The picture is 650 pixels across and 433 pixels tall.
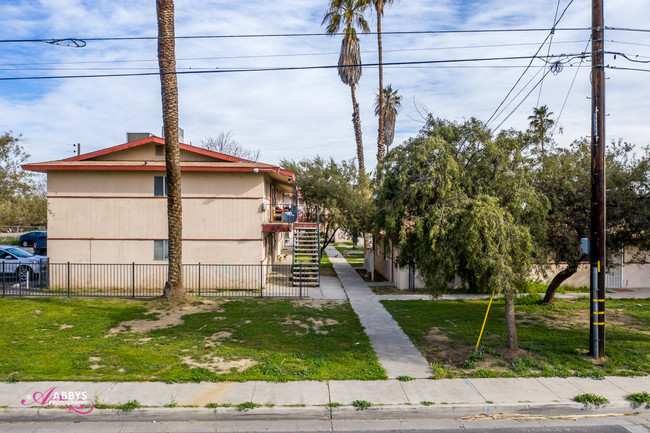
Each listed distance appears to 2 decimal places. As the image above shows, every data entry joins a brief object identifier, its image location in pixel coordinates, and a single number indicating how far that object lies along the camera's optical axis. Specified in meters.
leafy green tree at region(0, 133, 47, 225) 20.17
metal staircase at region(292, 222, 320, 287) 19.28
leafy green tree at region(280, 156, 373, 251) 24.39
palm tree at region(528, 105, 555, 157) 35.67
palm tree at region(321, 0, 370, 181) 25.48
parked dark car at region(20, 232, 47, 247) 36.59
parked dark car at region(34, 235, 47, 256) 30.72
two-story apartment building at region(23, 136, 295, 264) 18.02
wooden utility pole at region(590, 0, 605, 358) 9.34
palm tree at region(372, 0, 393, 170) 23.61
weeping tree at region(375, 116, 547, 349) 8.73
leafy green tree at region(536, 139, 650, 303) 11.98
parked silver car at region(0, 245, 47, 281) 17.33
